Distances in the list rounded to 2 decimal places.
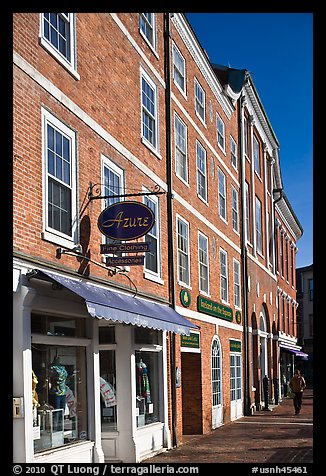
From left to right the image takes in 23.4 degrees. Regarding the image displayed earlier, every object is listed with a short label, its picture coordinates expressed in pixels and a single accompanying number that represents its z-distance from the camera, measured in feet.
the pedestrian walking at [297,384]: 89.10
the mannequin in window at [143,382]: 53.72
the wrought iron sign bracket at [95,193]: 44.48
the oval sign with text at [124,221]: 42.65
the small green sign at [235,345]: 87.61
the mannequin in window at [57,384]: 40.11
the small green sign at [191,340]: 65.31
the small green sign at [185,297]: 65.36
